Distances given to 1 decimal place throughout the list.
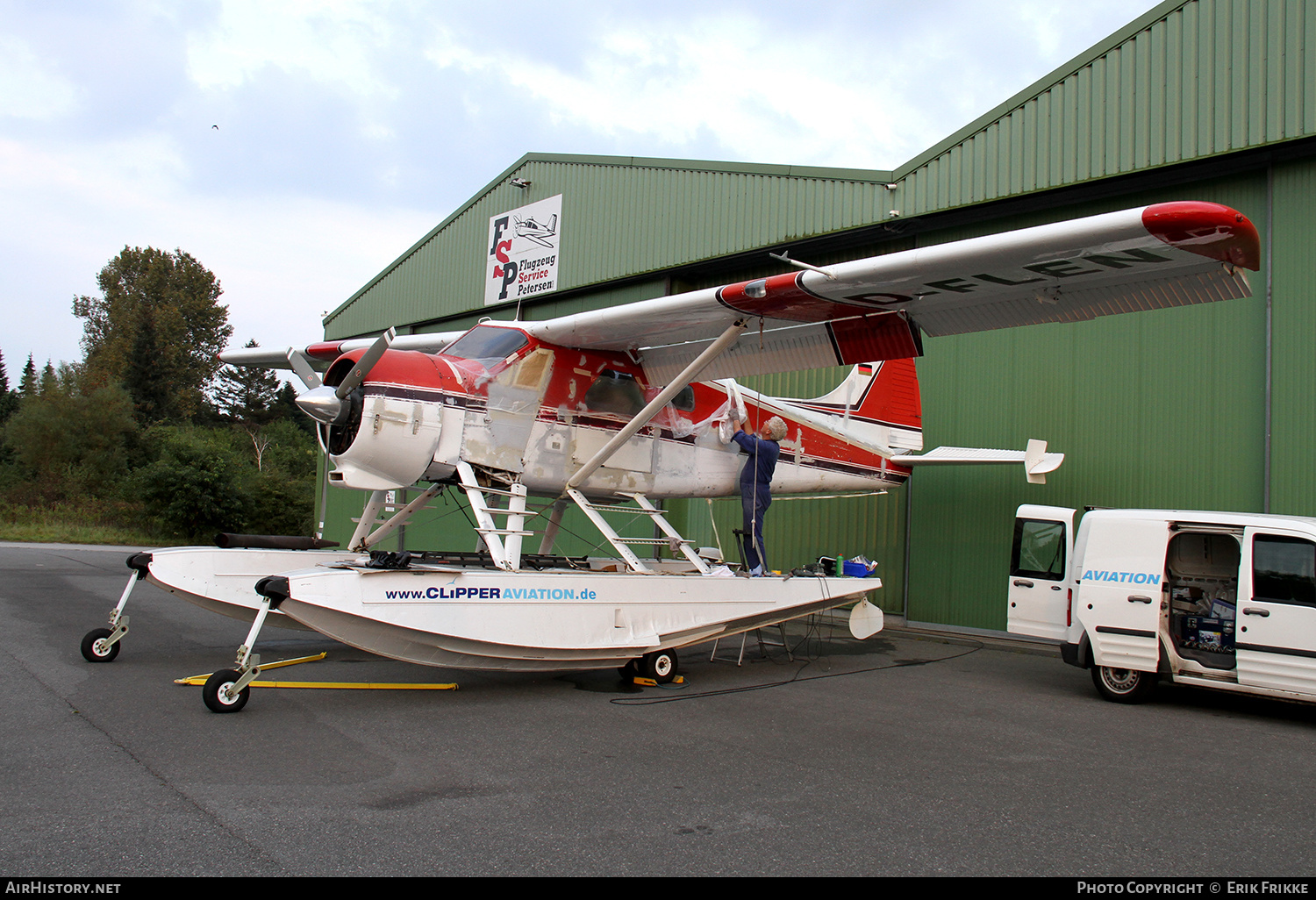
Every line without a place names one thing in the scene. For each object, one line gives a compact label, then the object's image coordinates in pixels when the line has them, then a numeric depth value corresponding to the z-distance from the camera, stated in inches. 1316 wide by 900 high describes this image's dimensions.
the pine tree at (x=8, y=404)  2330.2
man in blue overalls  369.1
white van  272.7
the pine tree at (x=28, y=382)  2103.3
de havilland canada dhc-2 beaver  244.2
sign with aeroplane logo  724.7
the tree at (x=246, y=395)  2544.3
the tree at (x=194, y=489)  1242.0
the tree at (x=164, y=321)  2069.4
